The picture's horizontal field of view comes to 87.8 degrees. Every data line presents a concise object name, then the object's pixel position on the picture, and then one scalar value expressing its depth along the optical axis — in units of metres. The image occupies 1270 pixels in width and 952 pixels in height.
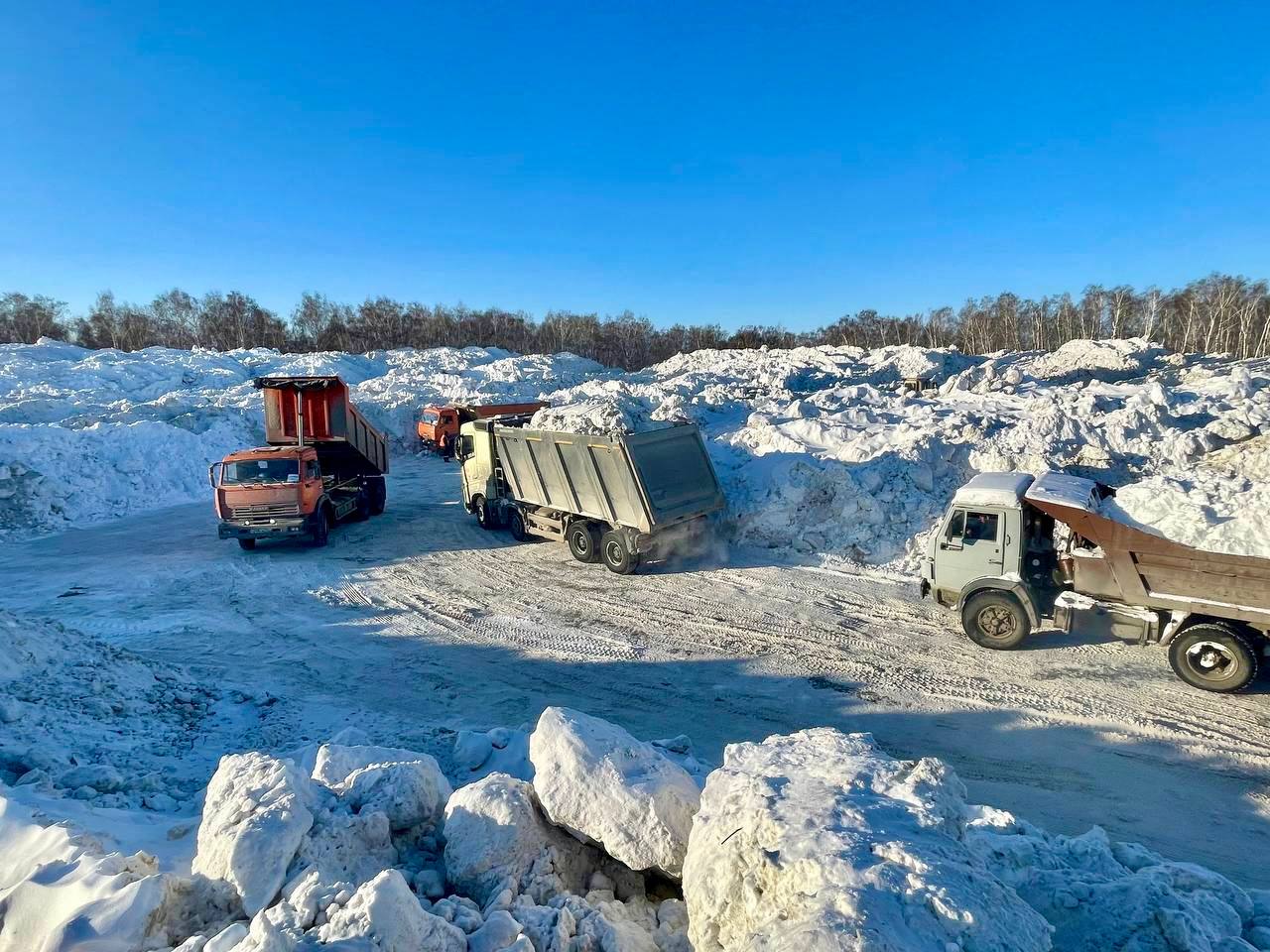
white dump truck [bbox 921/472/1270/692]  7.05
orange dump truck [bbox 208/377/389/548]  13.24
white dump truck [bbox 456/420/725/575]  11.48
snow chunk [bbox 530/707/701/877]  3.70
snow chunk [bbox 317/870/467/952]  2.80
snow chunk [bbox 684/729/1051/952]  2.57
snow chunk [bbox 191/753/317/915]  3.31
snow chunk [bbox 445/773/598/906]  3.62
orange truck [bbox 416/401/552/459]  25.80
